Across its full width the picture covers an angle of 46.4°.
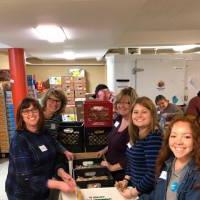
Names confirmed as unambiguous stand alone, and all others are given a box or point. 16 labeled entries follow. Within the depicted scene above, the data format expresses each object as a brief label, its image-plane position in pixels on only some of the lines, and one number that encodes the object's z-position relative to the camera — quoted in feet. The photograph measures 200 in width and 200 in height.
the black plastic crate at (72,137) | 8.76
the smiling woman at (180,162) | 4.05
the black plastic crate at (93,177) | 6.04
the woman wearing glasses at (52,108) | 8.33
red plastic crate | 8.79
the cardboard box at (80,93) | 28.35
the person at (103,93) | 12.75
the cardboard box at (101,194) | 5.28
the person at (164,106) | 13.62
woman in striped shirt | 5.20
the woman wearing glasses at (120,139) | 7.09
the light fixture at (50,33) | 8.85
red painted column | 14.60
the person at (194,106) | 12.71
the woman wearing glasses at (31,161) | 5.50
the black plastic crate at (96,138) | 8.81
